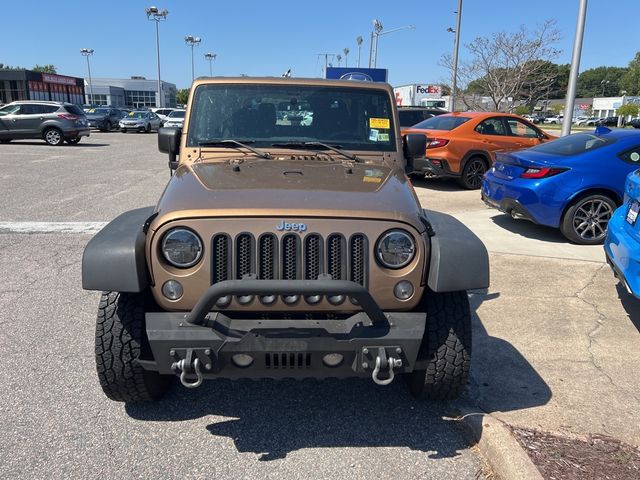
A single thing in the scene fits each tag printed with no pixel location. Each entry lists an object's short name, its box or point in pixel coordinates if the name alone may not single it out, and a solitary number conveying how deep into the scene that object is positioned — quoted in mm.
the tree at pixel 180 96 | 101725
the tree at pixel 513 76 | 23109
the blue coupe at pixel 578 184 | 6742
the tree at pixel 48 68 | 126662
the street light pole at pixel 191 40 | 68181
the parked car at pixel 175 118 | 31188
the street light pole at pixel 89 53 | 79250
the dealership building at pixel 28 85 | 48656
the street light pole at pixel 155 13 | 50000
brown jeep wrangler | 2545
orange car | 11094
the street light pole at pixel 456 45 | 24122
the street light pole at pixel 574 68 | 12133
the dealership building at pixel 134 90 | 89481
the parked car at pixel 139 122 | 32719
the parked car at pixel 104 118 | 32844
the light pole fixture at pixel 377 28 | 40497
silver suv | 21828
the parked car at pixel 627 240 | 4012
